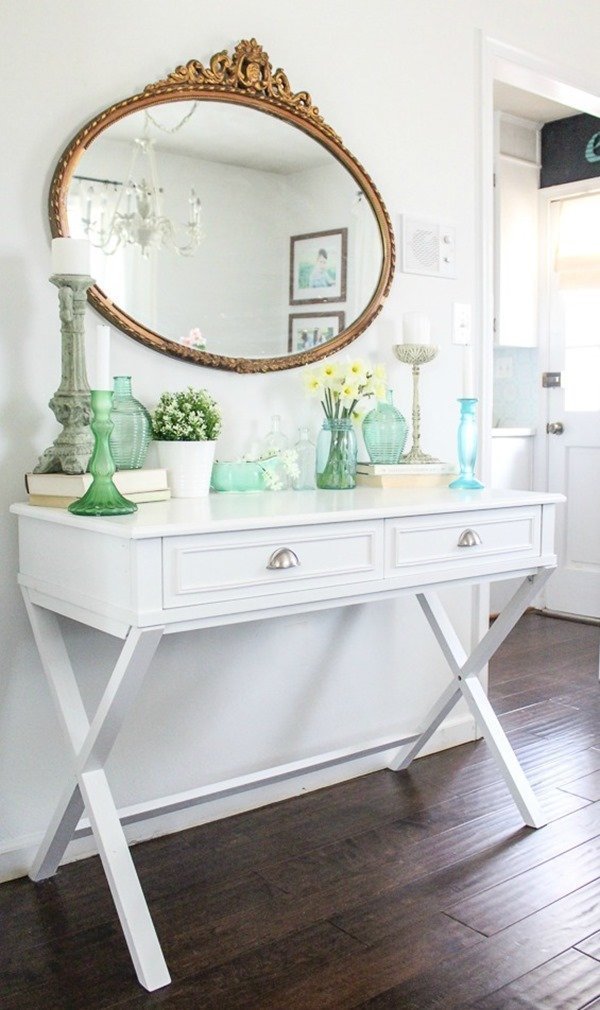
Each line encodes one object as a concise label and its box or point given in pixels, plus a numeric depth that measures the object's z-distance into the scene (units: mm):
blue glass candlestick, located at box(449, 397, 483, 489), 2477
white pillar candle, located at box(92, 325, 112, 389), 1825
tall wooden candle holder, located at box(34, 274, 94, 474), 1938
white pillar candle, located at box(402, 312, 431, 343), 2588
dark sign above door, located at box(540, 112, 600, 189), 4676
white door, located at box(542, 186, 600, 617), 4727
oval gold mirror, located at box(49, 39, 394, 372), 2141
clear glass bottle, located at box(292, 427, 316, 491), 2500
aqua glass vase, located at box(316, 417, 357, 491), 2350
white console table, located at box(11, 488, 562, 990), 1675
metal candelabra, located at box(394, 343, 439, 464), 2625
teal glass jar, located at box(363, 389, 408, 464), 2576
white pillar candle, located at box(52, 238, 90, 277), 1906
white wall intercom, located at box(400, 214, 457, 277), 2768
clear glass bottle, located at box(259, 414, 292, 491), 2426
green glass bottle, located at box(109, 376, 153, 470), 2104
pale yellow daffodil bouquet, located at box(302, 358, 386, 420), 2377
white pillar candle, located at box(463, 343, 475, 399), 2439
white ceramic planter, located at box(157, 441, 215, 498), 2148
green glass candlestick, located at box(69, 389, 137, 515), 1795
